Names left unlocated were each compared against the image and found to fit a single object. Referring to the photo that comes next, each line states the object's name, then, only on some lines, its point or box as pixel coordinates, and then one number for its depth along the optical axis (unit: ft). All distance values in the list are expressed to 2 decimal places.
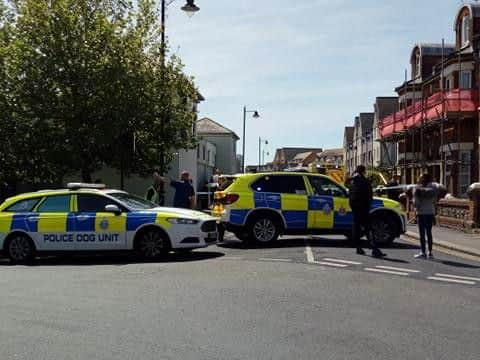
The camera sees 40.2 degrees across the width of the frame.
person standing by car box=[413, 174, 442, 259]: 38.81
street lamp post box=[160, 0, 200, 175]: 60.23
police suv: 46.47
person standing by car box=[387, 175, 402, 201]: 80.79
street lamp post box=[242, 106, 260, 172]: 160.06
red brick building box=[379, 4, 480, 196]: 99.50
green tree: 76.38
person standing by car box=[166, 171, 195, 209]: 50.42
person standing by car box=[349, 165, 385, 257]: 39.93
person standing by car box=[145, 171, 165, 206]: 53.16
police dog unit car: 40.81
